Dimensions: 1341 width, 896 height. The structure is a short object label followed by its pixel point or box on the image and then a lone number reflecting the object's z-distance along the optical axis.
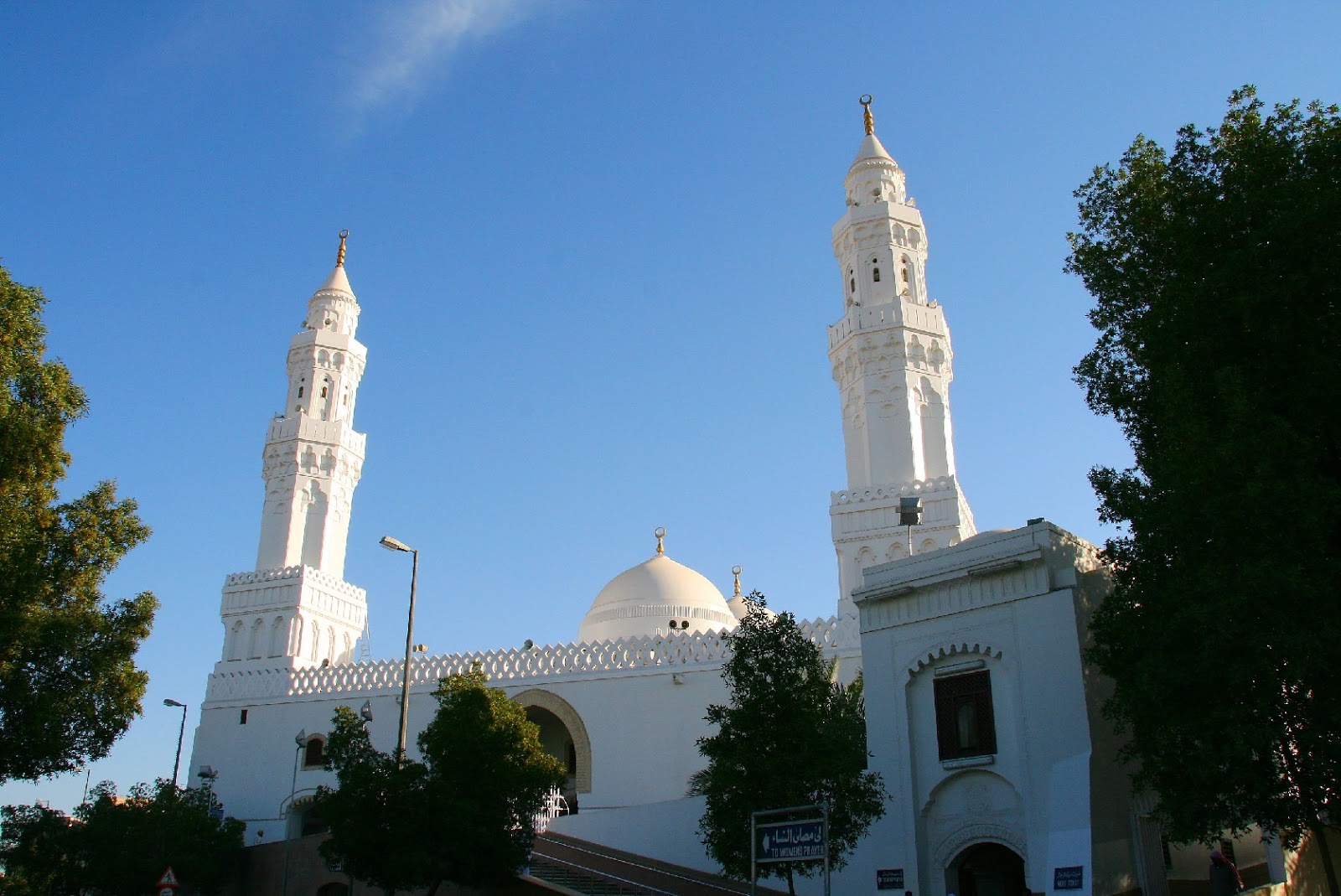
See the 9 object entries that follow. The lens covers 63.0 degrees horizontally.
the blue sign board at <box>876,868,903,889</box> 15.08
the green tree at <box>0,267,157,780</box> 13.29
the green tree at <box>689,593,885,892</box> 14.30
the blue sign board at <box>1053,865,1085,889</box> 12.23
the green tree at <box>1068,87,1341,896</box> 10.97
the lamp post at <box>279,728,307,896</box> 27.69
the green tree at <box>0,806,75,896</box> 21.55
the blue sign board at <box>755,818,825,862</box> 9.94
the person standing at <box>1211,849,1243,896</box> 12.84
